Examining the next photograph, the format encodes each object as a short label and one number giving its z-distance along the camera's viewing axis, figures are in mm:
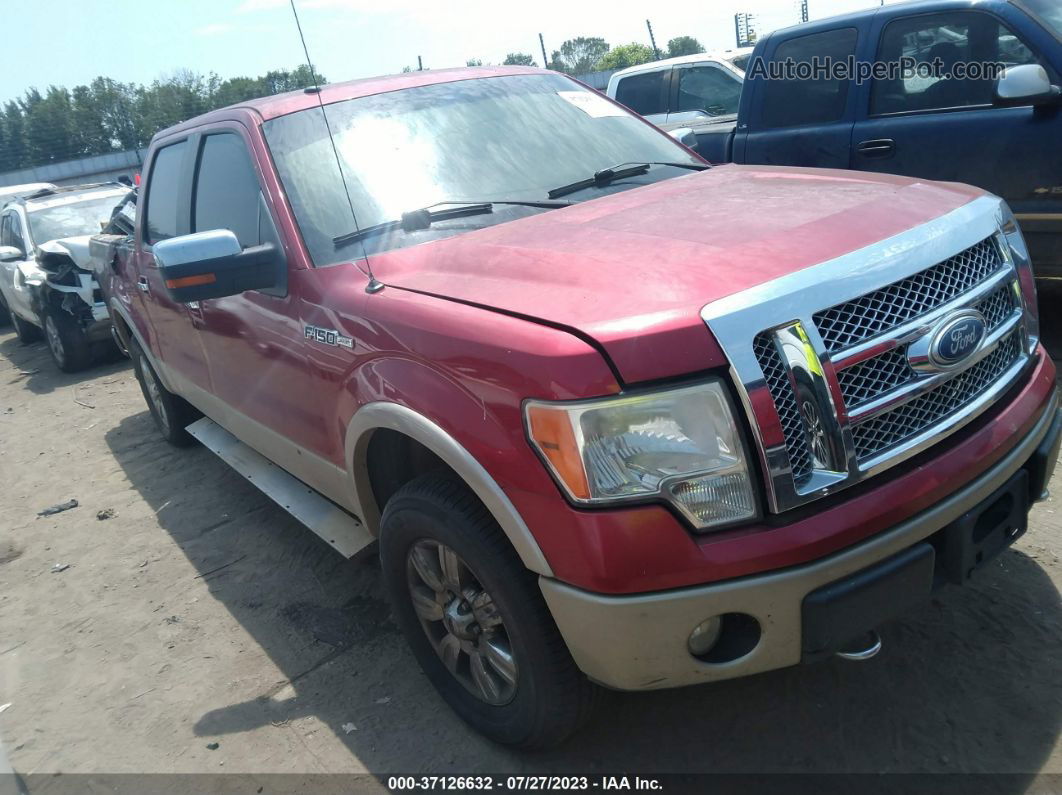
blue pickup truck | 4566
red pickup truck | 1905
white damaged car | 8656
